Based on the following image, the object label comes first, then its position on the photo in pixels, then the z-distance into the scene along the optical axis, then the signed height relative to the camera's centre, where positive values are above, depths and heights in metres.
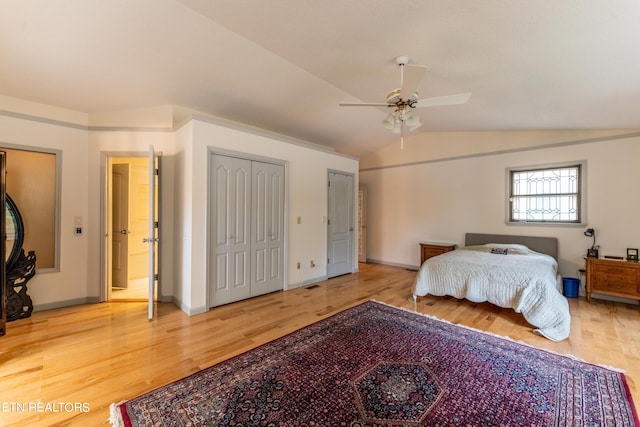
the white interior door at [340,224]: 5.46 -0.30
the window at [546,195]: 4.58 +0.30
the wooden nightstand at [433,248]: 5.66 -0.79
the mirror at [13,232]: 3.30 -0.30
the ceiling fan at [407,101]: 2.30 +1.06
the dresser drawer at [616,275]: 3.74 -0.88
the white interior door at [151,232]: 3.23 -0.28
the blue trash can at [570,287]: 4.36 -1.21
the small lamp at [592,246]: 4.18 -0.54
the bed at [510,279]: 3.04 -0.89
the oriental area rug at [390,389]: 1.76 -1.33
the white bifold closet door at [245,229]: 3.74 -0.29
